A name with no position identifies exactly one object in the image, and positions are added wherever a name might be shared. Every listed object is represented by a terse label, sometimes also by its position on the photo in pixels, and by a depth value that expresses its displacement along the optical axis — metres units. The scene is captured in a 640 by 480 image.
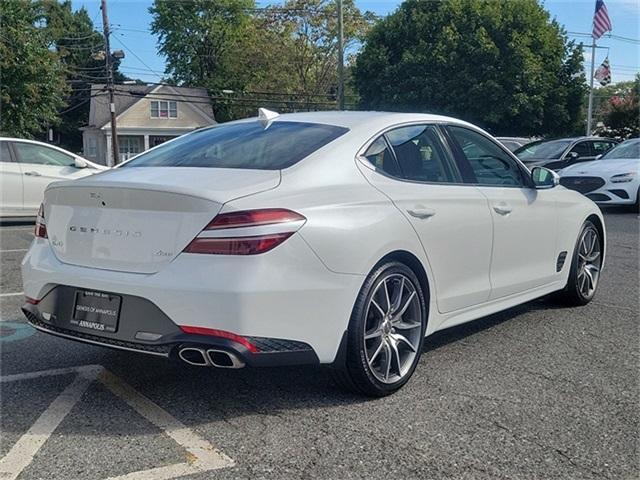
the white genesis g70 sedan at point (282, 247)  3.10
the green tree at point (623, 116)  36.94
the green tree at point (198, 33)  67.88
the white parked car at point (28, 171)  11.52
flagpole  33.18
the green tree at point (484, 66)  34.69
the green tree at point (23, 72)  24.80
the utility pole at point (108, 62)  33.94
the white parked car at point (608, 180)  13.08
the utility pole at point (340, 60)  33.16
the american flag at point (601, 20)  27.17
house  55.00
